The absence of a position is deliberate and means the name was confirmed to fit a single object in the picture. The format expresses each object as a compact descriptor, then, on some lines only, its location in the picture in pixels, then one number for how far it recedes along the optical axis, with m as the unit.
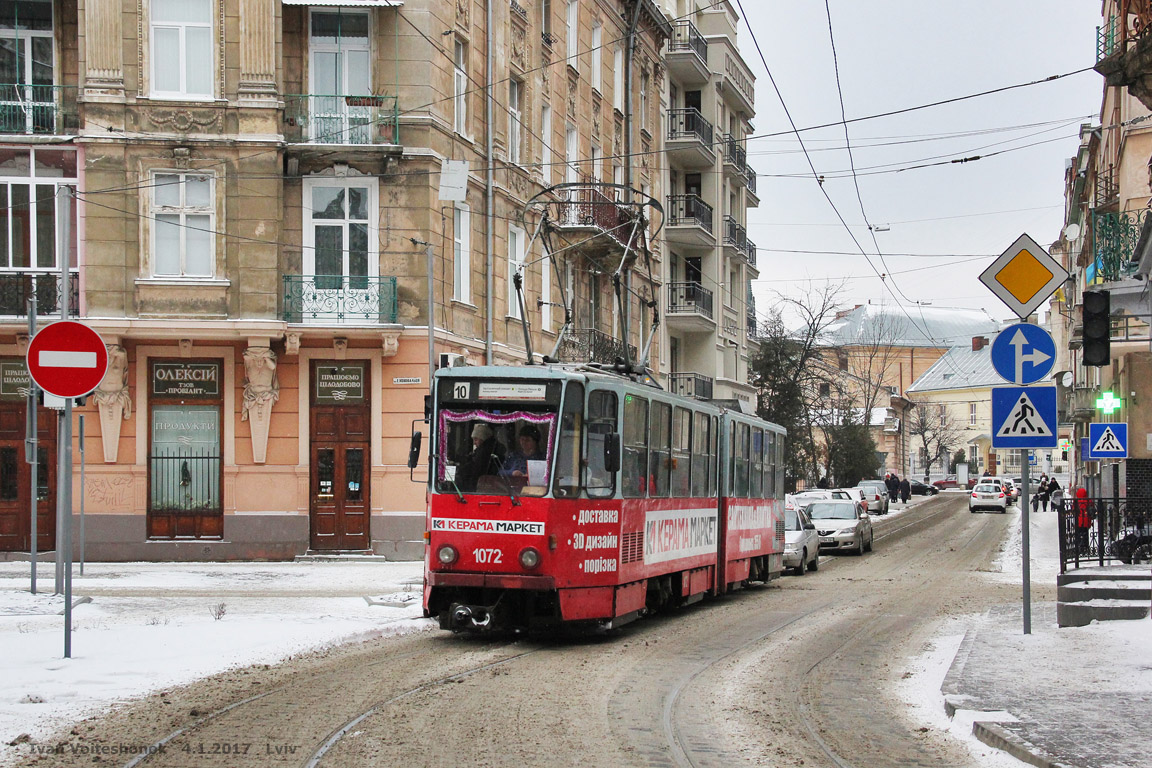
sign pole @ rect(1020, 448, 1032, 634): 12.86
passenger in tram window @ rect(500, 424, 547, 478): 14.12
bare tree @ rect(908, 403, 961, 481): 113.19
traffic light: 14.21
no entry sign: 11.93
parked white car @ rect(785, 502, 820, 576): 28.22
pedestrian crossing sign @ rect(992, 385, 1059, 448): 13.26
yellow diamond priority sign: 13.30
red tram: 13.97
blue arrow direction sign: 13.16
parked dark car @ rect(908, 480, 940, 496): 97.50
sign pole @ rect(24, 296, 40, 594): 18.77
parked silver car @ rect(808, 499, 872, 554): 35.16
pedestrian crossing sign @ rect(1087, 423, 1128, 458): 25.44
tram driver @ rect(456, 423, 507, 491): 14.26
